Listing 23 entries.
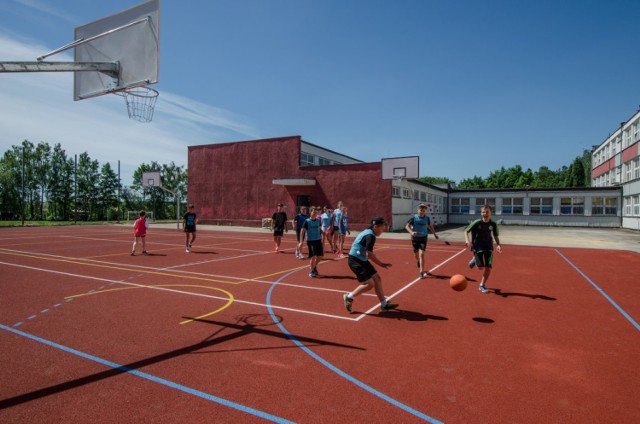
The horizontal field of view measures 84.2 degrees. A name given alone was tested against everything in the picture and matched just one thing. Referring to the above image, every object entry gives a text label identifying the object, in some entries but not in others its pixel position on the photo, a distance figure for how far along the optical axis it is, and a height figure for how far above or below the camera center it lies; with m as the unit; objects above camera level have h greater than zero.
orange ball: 7.56 -1.61
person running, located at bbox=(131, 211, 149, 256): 15.18 -0.96
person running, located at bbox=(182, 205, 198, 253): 16.28 -0.78
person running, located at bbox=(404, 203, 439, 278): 10.49 -0.70
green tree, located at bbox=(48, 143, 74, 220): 61.16 +3.88
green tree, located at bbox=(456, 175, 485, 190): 90.01 +6.66
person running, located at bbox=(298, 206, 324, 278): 10.53 -0.97
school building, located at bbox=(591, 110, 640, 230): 31.98 +4.65
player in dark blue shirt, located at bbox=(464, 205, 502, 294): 8.70 -0.80
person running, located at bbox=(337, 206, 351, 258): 15.27 -0.91
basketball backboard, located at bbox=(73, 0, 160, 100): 8.60 +4.02
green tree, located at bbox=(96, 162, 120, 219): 63.47 +2.43
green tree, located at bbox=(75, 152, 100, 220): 61.50 +3.21
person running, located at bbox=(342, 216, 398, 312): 6.88 -1.07
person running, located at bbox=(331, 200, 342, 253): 15.54 -0.69
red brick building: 29.62 +2.33
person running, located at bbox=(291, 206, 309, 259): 13.77 -0.63
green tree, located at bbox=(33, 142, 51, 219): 61.03 +6.37
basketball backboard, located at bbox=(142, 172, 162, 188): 37.43 +2.88
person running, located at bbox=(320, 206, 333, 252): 15.53 -0.65
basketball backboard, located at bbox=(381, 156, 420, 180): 26.35 +3.08
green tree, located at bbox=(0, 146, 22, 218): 57.72 +2.97
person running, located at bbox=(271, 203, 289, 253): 15.80 -0.77
